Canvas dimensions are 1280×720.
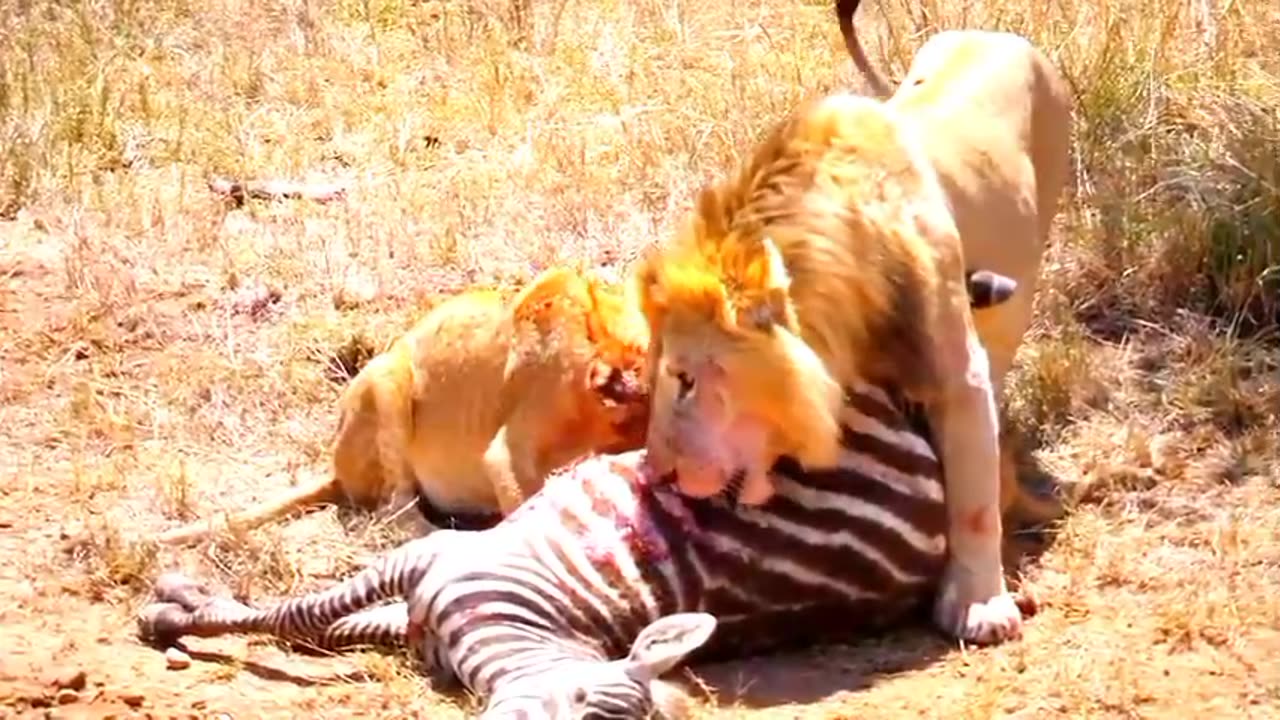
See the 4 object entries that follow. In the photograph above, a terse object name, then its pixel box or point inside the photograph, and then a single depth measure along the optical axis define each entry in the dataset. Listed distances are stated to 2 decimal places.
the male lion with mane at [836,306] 5.01
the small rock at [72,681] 4.98
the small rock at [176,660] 5.19
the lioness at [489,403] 5.65
